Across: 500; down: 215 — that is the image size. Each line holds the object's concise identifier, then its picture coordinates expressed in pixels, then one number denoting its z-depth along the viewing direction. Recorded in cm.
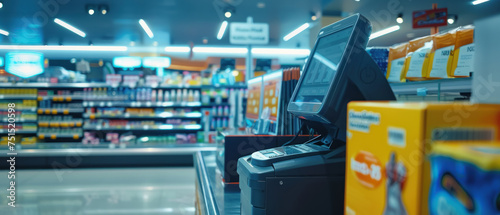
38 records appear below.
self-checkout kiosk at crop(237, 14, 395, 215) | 98
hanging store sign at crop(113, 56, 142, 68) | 863
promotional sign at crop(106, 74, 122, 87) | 771
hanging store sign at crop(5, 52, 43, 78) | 793
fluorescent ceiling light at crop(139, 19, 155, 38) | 888
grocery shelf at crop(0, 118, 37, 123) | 766
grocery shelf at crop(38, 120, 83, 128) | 777
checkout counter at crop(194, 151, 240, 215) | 144
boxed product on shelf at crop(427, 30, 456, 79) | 131
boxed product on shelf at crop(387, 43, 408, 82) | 162
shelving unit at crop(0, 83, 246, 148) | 772
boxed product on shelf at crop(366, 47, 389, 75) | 184
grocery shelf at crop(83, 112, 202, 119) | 773
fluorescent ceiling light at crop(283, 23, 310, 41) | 881
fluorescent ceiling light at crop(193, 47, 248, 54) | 1298
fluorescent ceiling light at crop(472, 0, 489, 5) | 725
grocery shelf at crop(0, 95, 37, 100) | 770
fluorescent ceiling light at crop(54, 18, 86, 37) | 864
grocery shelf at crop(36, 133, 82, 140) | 778
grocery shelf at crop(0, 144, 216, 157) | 615
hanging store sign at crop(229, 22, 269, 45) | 643
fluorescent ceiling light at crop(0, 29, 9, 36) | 996
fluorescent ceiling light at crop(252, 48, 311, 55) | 1314
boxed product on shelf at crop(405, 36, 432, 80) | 143
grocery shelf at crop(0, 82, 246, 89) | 770
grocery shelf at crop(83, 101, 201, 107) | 765
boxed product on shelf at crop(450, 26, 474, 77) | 123
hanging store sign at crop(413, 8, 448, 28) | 463
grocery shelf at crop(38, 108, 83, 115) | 774
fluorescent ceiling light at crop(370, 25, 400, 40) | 953
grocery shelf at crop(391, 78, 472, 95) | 113
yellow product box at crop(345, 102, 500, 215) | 49
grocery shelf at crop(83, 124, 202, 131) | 778
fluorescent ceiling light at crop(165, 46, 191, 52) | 1261
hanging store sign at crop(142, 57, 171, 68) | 898
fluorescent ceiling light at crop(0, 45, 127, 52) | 1252
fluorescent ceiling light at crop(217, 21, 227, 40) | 890
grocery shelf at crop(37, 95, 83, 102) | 771
